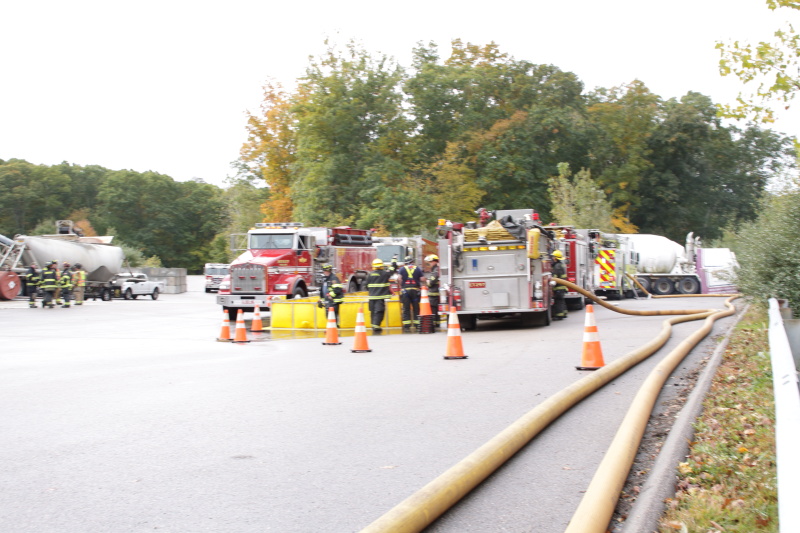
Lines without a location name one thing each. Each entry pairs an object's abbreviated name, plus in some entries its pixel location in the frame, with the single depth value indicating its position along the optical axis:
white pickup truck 43.16
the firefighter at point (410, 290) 18.73
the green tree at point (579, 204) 44.69
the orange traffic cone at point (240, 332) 16.92
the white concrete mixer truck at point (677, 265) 37.50
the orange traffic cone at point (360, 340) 14.16
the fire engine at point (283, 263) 24.11
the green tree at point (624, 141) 54.72
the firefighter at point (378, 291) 18.77
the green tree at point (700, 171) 57.16
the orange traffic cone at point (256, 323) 19.92
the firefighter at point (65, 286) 33.22
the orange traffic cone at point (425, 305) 18.44
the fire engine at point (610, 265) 30.64
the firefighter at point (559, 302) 21.77
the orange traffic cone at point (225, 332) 17.50
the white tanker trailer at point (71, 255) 36.47
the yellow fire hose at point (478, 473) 4.07
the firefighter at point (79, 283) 35.81
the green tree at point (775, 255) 14.60
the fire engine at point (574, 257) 24.94
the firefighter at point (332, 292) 18.17
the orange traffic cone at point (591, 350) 10.64
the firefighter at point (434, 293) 19.33
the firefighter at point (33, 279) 35.53
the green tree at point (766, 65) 13.64
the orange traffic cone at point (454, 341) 12.57
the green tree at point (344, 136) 44.88
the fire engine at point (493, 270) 18.23
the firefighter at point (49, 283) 32.00
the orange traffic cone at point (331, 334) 15.99
